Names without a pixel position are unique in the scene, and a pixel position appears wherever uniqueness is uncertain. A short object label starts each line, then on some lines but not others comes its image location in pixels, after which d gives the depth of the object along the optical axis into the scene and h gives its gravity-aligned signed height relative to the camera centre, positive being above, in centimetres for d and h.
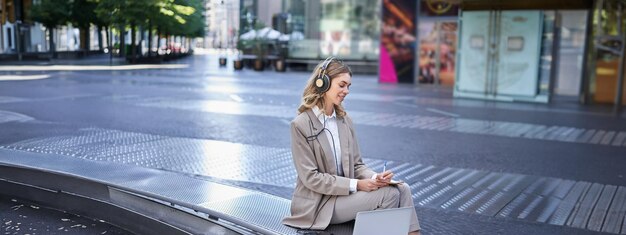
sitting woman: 336 -68
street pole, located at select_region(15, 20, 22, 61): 4208 +12
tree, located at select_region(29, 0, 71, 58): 3703 +151
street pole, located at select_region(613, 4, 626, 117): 1628 -56
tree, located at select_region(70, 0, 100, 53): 3024 +104
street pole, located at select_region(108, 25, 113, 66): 1808 -23
